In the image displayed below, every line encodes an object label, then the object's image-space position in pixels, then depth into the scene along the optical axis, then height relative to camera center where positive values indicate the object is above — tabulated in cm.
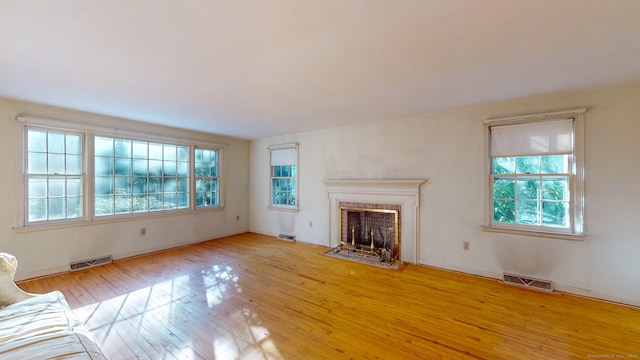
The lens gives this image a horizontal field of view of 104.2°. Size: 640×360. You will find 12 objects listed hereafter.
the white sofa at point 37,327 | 123 -85
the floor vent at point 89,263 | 373 -128
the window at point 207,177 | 544 +6
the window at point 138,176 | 412 +7
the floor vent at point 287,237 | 555 -130
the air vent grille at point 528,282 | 307 -132
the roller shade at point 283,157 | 559 +52
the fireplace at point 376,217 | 410 -69
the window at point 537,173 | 300 +7
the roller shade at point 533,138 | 304 +52
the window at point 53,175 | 351 +7
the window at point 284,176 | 560 +8
